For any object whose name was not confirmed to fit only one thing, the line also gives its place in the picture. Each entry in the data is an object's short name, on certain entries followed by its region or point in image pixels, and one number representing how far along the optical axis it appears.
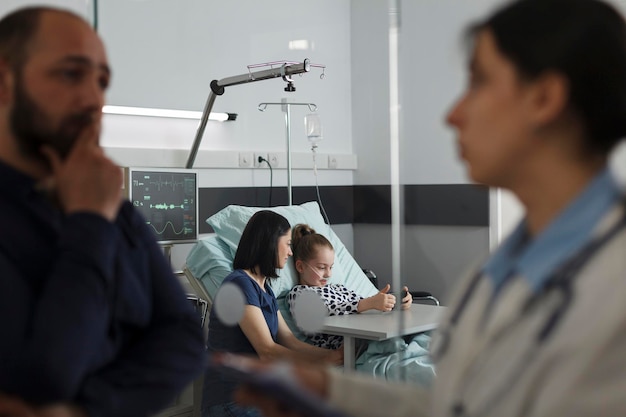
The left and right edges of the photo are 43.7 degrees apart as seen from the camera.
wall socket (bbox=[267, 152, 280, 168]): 2.53
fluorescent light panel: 2.57
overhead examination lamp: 2.51
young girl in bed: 2.37
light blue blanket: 2.07
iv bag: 2.48
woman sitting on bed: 2.36
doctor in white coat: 0.86
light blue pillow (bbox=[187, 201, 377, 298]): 2.41
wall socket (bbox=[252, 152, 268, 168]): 2.55
